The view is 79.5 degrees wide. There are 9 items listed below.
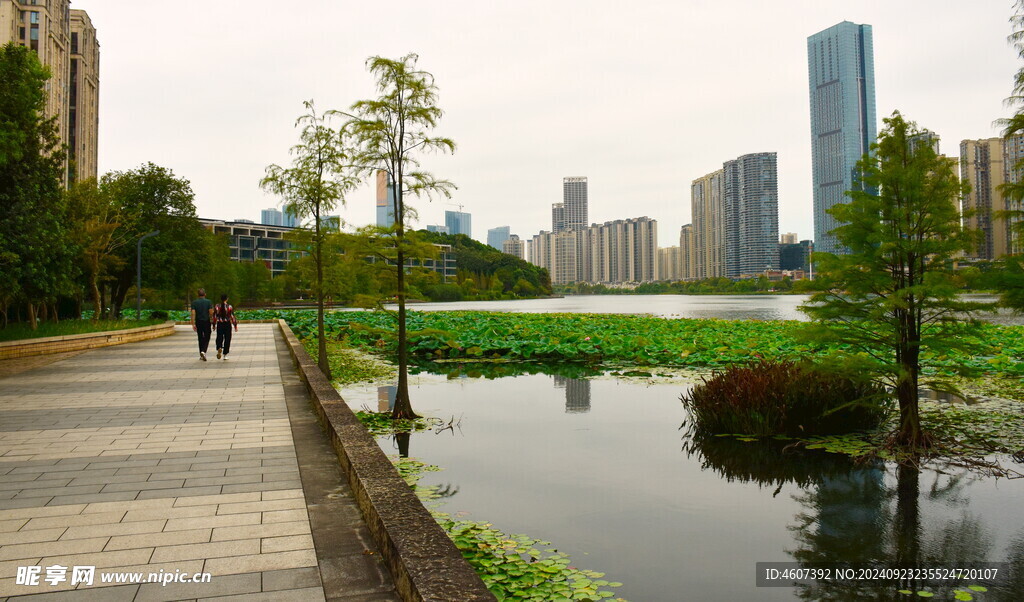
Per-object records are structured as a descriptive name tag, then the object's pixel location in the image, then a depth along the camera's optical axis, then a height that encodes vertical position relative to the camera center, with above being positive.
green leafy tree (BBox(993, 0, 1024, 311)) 6.82 +0.95
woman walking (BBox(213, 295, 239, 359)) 14.37 -0.24
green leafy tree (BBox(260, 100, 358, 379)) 12.19 +2.52
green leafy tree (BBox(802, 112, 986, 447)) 6.73 +0.47
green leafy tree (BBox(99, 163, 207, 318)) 30.52 +4.27
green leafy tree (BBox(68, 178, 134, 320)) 22.53 +3.29
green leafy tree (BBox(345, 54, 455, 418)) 7.96 +2.35
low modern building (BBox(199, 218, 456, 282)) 90.31 +10.63
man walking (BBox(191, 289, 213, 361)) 13.34 -0.13
